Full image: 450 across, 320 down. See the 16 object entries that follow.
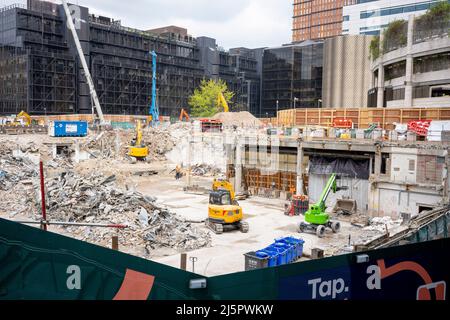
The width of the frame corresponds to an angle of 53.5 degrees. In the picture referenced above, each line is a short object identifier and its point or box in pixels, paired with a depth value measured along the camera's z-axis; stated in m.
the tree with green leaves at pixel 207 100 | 101.94
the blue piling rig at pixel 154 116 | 71.78
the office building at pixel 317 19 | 161.61
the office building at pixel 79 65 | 85.69
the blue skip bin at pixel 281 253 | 19.09
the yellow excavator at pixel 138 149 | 56.38
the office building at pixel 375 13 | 81.38
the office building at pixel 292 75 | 99.07
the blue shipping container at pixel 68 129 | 57.59
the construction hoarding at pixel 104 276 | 4.84
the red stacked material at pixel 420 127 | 35.19
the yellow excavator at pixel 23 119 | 68.88
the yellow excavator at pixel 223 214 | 25.61
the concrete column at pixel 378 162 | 31.28
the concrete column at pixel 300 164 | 36.16
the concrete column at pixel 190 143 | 52.07
